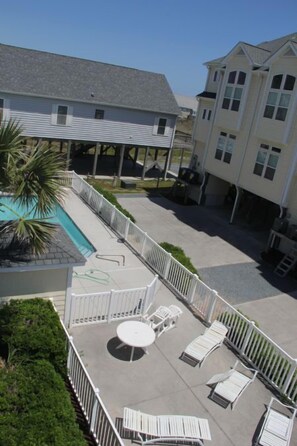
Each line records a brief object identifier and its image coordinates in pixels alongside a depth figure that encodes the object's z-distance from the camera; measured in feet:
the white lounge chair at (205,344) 32.71
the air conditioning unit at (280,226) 62.64
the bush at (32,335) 27.17
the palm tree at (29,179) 25.84
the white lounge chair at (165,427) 24.45
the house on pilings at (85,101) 83.46
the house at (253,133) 62.34
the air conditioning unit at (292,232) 60.23
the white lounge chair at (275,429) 25.85
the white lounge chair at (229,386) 28.91
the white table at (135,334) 31.64
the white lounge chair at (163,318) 36.04
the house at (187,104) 298.41
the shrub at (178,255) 47.62
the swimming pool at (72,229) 52.93
